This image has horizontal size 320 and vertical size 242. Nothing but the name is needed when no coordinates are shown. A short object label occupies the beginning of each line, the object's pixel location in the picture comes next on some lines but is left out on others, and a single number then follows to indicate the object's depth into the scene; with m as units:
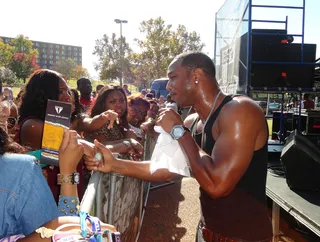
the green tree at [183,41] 30.34
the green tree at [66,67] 73.89
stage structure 6.13
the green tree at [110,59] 43.88
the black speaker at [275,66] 6.23
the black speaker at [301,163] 3.76
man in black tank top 1.63
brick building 142.09
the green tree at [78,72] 71.06
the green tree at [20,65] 60.47
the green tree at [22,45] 74.56
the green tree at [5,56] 59.94
